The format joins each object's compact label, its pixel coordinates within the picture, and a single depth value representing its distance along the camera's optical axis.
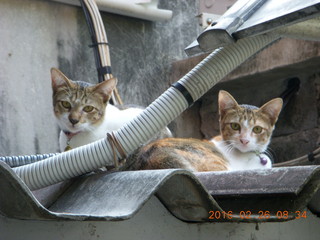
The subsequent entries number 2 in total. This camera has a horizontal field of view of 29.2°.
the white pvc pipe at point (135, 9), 4.67
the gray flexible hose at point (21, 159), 2.61
